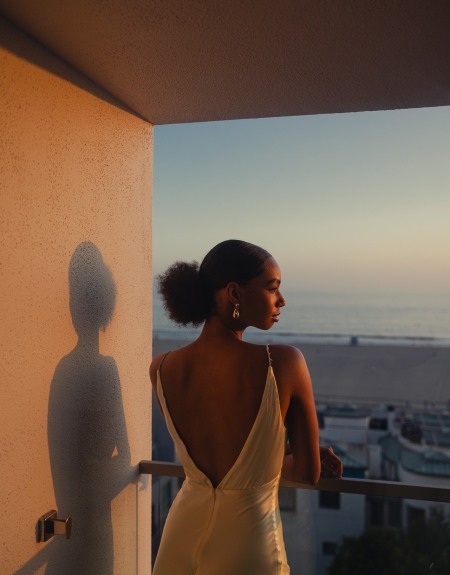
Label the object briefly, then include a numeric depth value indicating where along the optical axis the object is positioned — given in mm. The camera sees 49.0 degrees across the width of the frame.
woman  1439
